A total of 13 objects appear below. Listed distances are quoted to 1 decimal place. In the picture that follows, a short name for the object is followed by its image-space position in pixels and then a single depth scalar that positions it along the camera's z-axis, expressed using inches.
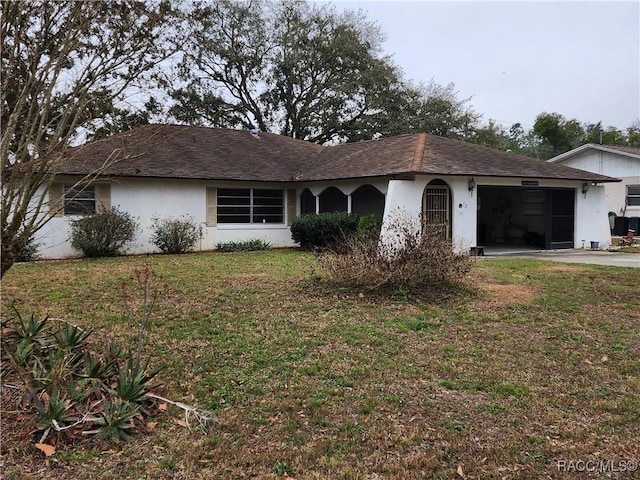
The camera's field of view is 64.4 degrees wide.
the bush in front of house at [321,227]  653.3
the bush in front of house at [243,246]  719.1
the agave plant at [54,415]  143.5
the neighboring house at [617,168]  1037.8
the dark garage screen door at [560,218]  741.9
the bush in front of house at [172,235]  671.8
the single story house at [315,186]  626.8
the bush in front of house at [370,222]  605.9
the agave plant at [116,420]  144.6
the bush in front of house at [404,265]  339.3
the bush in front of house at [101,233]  607.8
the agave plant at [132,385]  159.8
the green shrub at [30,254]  575.4
